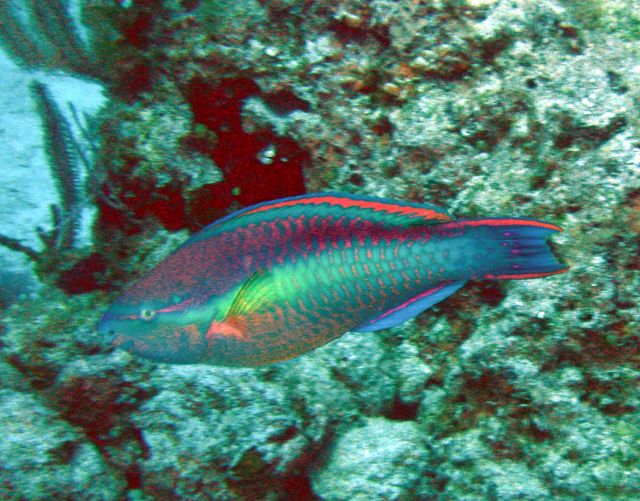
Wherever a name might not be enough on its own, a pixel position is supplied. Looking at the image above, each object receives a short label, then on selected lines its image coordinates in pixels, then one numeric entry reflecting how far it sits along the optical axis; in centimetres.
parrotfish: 68
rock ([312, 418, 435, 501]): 77
